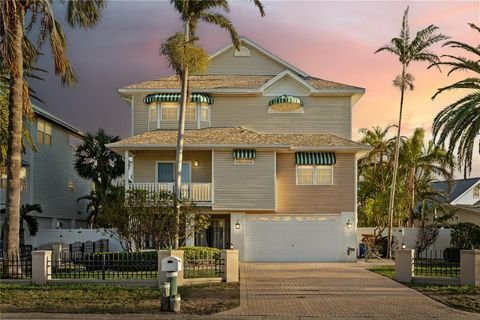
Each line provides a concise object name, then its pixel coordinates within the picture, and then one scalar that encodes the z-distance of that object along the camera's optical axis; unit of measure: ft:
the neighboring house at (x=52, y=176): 125.49
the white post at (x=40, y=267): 63.00
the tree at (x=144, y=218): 83.76
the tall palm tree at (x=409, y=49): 105.60
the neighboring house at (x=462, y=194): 151.74
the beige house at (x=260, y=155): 102.63
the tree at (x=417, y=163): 138.41
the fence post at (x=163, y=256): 59.21
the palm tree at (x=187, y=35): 89.30
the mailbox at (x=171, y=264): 51.31
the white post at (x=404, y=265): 67.82
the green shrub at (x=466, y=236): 106.73
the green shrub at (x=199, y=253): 79.30
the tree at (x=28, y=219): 116.67
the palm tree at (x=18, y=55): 66.08
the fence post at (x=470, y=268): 62.34
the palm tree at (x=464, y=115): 72.64
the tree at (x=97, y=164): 138.10
